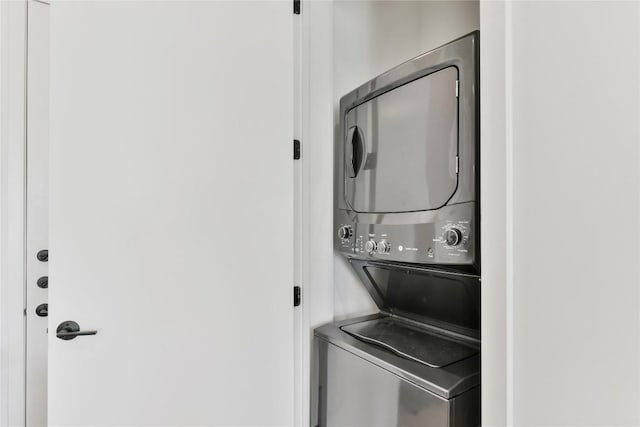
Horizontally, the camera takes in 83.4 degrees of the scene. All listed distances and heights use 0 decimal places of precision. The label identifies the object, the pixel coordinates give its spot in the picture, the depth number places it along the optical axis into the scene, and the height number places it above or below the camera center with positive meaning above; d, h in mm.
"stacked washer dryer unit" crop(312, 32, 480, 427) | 983 -91
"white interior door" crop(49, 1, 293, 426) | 1186 +13
